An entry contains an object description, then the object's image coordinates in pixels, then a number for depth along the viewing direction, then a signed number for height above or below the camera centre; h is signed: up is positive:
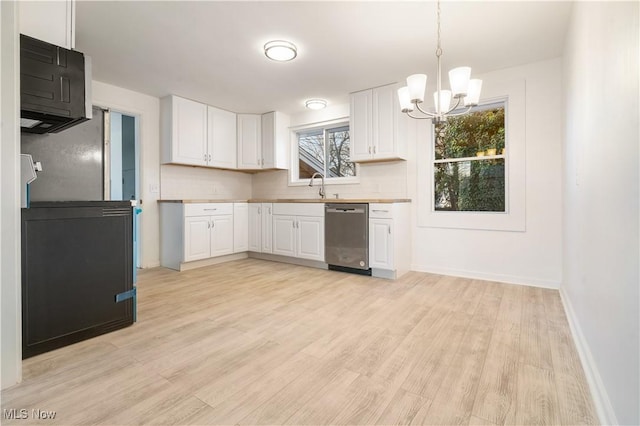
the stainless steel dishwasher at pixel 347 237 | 3.60 -0.30
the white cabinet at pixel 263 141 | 4.93 +1.17
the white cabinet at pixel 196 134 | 4.12 +1.14
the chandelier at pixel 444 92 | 2.04 +0.84
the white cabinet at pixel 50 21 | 1.72 +1.12
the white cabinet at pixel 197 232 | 3.95 -0.26
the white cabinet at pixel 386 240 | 3.43 -0.31
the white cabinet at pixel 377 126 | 3.75 +1.09
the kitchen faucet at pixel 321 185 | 4.74 +0.43
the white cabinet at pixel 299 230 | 4.00 -0.24
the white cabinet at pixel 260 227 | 4.55 -0.23
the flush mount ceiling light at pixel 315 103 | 4.32 +1.56
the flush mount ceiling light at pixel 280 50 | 2.74 +1.49
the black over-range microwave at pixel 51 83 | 1.62 +0.72
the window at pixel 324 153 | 4.67 +0.95
